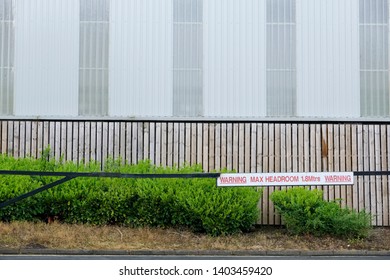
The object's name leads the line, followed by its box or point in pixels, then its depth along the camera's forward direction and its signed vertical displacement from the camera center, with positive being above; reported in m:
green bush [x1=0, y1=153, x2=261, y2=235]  12.34 -1.05
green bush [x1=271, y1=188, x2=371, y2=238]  12.05 -1.32
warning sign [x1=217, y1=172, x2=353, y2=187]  10.52 -0.48
